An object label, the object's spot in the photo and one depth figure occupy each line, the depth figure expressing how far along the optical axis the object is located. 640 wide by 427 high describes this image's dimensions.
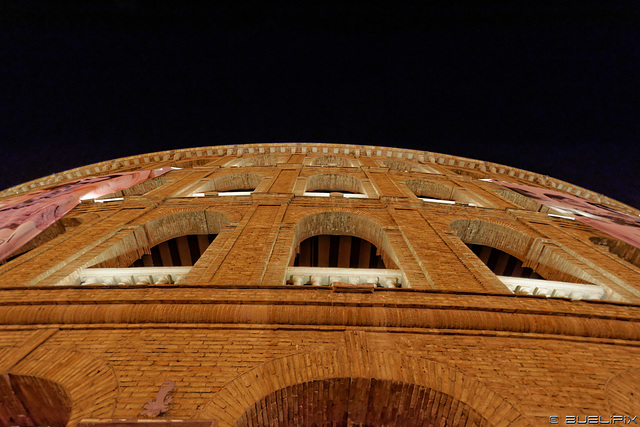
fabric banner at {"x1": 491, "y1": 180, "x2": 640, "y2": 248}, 7.11
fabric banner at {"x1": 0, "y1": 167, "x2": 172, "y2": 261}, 5.74
